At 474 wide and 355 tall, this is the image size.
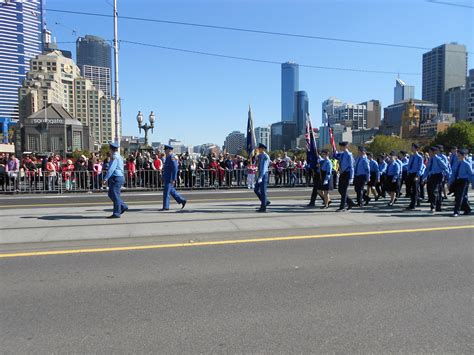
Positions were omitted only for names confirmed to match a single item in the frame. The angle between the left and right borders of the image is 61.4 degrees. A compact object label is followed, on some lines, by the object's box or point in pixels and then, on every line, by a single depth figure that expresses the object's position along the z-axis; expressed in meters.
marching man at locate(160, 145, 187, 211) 10.77
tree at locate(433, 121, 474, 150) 85.81
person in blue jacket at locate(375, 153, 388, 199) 14.10
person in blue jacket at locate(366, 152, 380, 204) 13.50
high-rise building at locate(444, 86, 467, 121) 167.38
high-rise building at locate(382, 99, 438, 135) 179.62
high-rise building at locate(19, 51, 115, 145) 130.75
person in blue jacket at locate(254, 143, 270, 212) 10.48
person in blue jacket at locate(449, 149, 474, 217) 10.04
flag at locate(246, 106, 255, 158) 14.65
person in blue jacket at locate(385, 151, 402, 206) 12.27
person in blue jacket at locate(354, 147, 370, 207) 11.30
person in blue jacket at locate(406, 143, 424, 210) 11.23
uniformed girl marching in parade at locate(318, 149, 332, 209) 11.13
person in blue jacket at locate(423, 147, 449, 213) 10.77
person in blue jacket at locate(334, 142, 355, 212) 10.70
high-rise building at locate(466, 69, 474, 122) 153.00
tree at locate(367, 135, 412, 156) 106.00
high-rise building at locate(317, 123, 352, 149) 152.00
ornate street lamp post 28.92
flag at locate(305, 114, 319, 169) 12.32
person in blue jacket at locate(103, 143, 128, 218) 9.41
